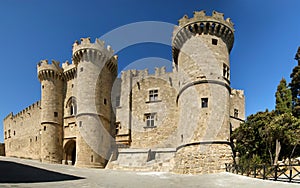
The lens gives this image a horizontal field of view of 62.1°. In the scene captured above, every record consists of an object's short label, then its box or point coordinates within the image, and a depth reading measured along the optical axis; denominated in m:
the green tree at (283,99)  27.26
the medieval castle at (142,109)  16.73
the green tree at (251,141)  18.53
